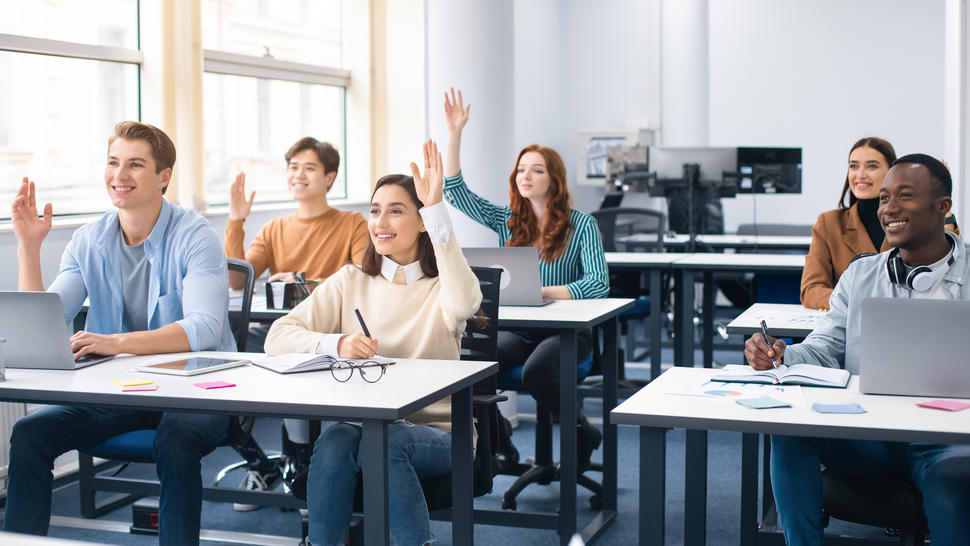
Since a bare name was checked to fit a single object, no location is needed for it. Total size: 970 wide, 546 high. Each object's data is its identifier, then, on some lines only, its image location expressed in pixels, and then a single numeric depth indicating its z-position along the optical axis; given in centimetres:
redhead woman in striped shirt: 377
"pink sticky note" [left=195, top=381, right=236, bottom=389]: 223
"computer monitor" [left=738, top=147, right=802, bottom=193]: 588
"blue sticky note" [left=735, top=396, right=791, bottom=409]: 200
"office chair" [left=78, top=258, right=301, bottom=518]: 272
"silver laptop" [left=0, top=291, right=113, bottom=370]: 237
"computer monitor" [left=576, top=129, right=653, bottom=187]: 840
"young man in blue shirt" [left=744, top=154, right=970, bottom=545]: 207
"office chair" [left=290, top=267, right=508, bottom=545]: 239
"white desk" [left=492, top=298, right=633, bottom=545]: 320
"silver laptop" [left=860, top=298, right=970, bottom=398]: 196
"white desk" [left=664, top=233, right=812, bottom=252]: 625
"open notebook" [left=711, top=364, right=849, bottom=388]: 223
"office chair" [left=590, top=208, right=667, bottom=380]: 540
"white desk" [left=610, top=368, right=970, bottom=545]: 183
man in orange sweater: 425
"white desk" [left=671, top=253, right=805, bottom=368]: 477
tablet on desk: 240
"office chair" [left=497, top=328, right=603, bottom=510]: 363
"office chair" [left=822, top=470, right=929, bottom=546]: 214
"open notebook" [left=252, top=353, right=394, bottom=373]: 240
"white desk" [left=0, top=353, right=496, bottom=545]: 200
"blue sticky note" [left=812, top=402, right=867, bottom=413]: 195
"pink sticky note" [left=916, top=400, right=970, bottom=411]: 196
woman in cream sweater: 228
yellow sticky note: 225
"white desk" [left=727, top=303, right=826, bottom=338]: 312
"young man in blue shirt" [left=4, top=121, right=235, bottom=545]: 270
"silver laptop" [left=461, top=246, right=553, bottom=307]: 348
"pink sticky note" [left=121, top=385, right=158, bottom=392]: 221
